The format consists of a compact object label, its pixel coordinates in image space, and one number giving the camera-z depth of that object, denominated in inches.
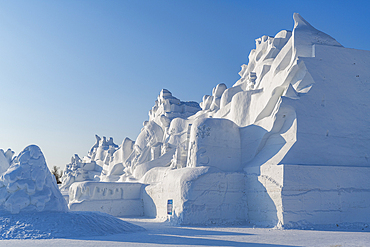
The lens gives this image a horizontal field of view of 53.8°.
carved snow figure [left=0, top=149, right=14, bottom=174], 602.5
